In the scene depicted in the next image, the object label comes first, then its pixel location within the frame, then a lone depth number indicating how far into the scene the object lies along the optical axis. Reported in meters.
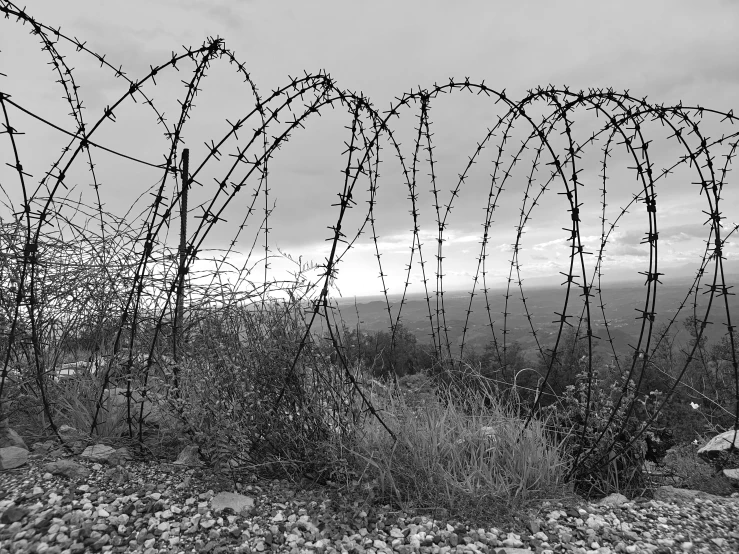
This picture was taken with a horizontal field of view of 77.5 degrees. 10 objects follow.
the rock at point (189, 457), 2.86
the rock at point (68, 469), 2.55
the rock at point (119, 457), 2.80
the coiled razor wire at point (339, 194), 2.81
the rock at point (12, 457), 2.64
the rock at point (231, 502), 2.41
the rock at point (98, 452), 2.81
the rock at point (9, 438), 2.92
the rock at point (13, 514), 2.14
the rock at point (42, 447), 2.93
